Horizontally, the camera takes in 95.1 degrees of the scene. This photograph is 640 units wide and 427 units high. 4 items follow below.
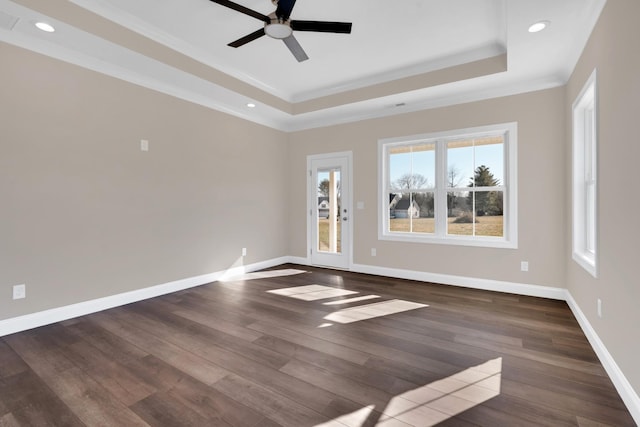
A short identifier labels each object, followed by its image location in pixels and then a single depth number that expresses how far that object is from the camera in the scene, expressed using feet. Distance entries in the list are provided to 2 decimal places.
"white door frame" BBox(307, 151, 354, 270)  17.10
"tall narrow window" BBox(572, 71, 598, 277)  9.60
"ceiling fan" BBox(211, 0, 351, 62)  7.68
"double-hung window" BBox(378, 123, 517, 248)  13.12
